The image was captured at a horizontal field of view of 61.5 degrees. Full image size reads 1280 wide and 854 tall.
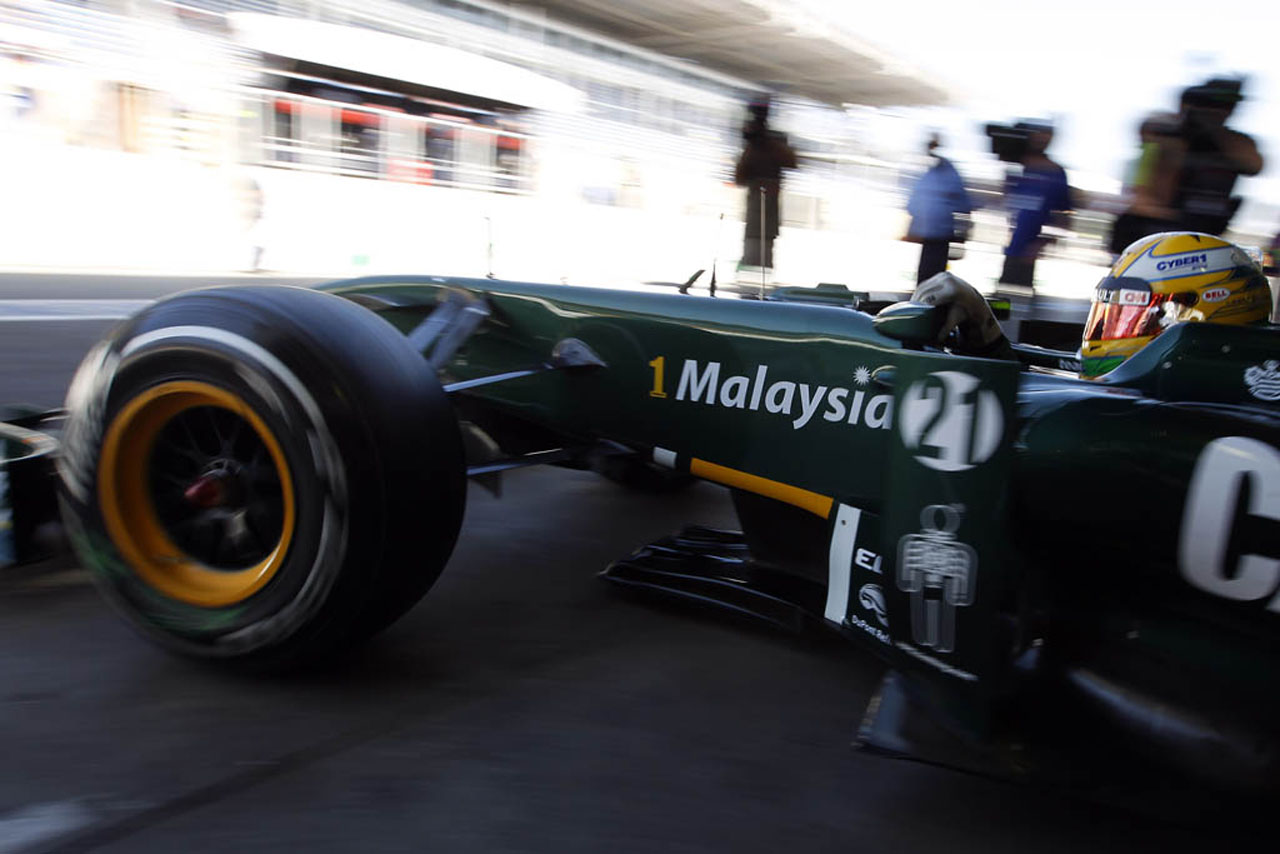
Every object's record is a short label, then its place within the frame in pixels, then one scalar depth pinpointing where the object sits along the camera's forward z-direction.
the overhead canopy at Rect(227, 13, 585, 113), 18.18
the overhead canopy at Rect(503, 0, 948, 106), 26.81
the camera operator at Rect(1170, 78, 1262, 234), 5.14
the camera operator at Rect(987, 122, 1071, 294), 6.55
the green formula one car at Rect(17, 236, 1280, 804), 1.77
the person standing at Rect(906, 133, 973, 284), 6.62
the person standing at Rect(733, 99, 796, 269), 6.89
